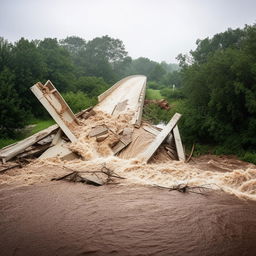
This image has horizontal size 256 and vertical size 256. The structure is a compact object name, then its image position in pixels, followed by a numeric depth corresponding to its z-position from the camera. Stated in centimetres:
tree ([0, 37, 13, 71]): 1645
